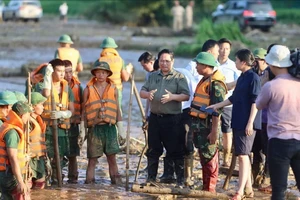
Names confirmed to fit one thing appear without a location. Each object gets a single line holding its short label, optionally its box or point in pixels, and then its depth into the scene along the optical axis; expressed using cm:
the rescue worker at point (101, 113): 1639
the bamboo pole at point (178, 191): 1530
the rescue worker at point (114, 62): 2011
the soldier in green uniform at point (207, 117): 1536
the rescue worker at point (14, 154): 1282
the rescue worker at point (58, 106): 1597
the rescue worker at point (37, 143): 1512
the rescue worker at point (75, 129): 1667
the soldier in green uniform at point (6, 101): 1348
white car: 8888
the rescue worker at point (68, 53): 2151
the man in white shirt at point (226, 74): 1748
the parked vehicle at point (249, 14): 6748
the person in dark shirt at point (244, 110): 1481
